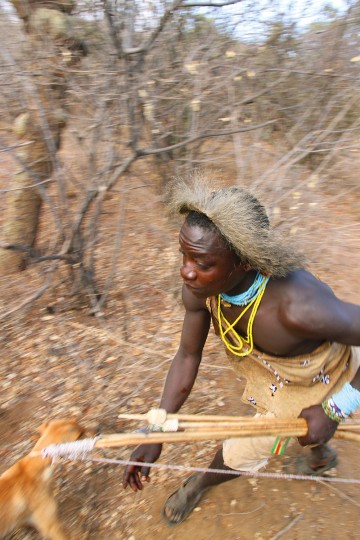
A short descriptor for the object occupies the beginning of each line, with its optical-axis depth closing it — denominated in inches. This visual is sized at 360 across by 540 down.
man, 64.1
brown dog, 83.5
